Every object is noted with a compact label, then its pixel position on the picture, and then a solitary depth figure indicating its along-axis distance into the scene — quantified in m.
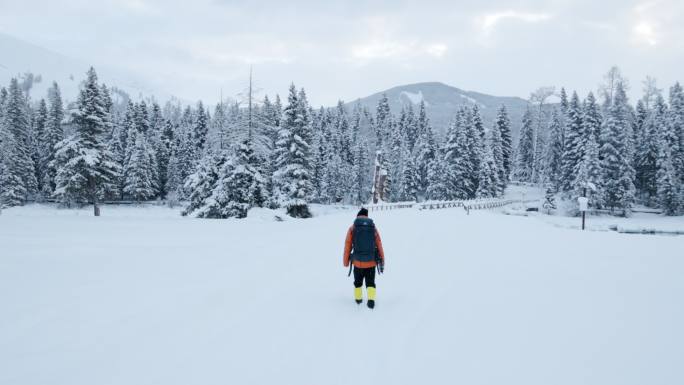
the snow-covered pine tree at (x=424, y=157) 63.08
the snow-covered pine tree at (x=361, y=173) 66.99
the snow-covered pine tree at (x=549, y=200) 47.62
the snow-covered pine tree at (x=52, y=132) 53.30
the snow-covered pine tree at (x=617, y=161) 43.09
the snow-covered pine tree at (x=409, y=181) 59.56
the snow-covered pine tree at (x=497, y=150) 58.09
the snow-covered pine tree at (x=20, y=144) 48.26
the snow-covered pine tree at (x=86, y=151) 31.81
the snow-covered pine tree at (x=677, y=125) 45.69
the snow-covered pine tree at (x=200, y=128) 68.73
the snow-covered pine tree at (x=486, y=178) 49.50
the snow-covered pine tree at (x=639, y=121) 51.09
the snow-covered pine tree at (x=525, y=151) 73.00
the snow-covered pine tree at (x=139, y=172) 54.69
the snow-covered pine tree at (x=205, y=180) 32.53
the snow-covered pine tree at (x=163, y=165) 62.43
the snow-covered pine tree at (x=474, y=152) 50.75
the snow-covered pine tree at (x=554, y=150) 60.91
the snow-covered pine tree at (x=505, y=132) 65.31
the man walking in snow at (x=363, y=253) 8.12
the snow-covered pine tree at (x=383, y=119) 87.89
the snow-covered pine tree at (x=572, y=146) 48.12
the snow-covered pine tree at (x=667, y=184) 42.59
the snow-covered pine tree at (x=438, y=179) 50.19
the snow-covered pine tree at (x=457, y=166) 49.25
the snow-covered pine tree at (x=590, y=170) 43.41
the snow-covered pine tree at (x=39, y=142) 56.79
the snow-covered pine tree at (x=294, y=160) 32.56
